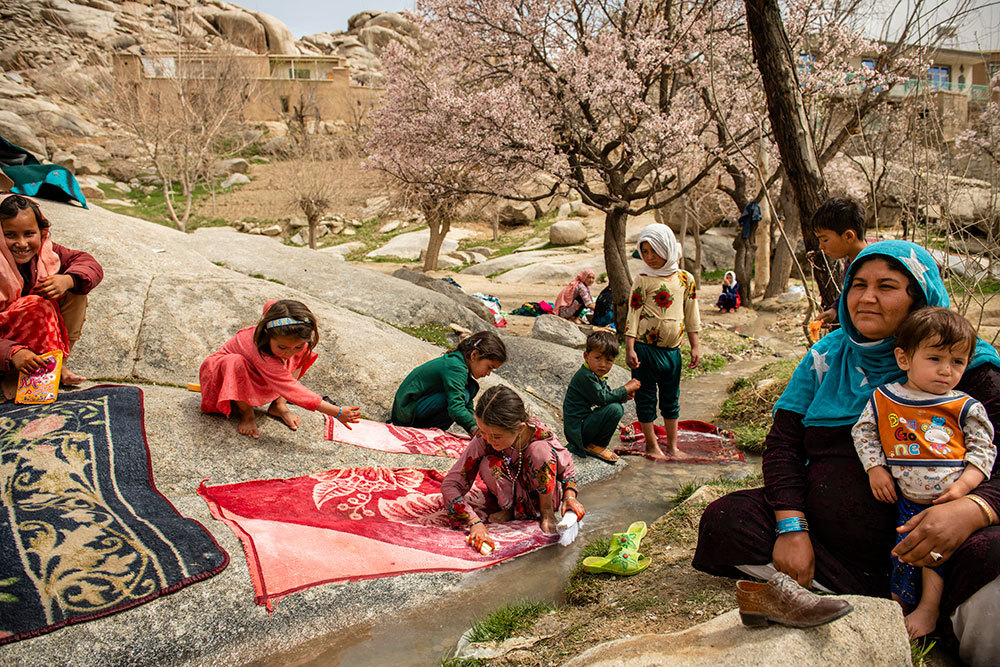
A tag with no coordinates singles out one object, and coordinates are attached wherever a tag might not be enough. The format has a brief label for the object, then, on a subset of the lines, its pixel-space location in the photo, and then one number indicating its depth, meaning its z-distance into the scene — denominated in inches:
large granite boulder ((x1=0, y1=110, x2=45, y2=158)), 959.6
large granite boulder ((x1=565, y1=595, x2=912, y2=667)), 69.6
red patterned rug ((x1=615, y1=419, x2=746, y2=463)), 203.2
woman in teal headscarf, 77.4
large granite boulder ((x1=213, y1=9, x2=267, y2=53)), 1723.7
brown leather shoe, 71.1
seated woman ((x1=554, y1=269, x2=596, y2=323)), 440.1
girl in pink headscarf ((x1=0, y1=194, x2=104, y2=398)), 148.1
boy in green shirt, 184.1
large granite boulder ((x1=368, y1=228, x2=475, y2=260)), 911.0
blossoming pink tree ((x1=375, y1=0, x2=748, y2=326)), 359.6
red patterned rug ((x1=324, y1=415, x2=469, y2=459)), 180.7
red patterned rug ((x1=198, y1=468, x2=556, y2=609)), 119.0
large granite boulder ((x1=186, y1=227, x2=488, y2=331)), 305.6
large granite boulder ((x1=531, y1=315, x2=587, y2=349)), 367.6
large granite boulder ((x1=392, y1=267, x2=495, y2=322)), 389.2
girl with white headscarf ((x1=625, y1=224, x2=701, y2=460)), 195.2
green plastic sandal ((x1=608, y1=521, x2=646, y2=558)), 125.7
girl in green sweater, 177.3
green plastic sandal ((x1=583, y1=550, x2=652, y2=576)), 120.3
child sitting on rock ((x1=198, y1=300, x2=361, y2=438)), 154.9
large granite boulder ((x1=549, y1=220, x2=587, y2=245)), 937.5
